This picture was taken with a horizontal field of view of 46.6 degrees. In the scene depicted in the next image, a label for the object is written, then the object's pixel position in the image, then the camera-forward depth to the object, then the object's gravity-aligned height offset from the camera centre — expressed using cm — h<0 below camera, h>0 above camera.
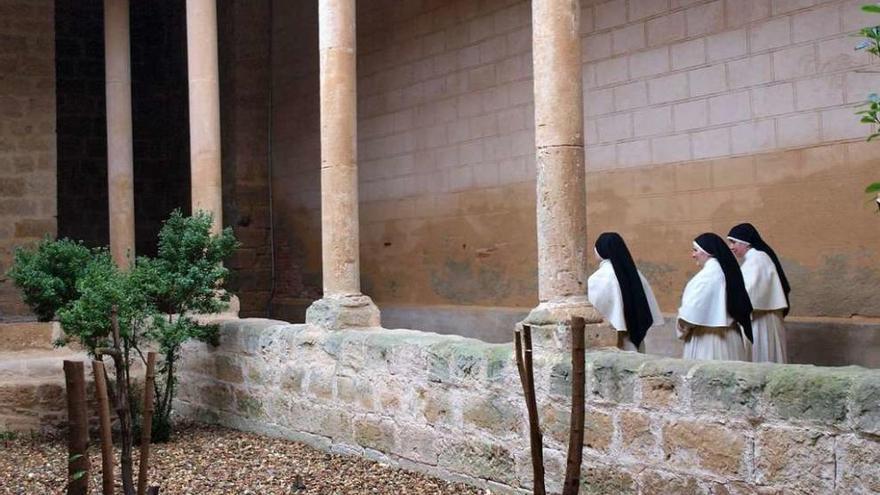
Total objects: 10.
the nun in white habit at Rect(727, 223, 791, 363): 705 -30
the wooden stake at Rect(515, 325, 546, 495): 275 -46
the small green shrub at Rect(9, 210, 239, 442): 771 -25
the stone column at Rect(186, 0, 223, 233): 932 +141
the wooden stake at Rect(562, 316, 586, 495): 264 -40
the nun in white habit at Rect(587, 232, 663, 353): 658 -31
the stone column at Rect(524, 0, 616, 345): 577 +49
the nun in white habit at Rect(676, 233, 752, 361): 622 -38
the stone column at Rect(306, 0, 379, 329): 768 +70
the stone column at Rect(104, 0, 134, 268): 1076 +141
